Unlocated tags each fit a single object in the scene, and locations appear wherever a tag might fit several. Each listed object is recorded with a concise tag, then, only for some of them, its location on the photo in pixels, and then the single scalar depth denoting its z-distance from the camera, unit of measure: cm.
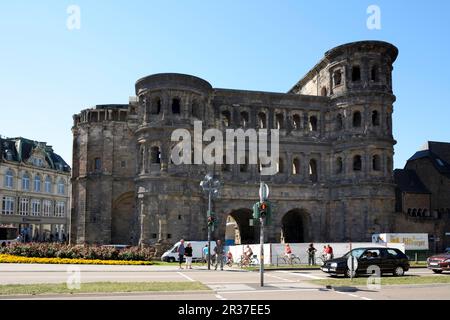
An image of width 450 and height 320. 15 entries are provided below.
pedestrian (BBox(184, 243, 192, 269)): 2966
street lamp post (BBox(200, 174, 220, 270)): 3069
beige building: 6944
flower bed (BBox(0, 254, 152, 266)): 3189
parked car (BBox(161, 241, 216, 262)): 3897
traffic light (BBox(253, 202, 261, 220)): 2068
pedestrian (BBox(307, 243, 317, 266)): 3353
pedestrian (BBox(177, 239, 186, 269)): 3037
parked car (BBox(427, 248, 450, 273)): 2678
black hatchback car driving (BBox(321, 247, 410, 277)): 2373
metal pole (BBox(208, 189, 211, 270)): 2983
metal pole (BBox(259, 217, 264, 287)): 1920
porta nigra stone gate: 4341
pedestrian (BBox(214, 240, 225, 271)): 2969
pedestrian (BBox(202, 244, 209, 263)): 3406
